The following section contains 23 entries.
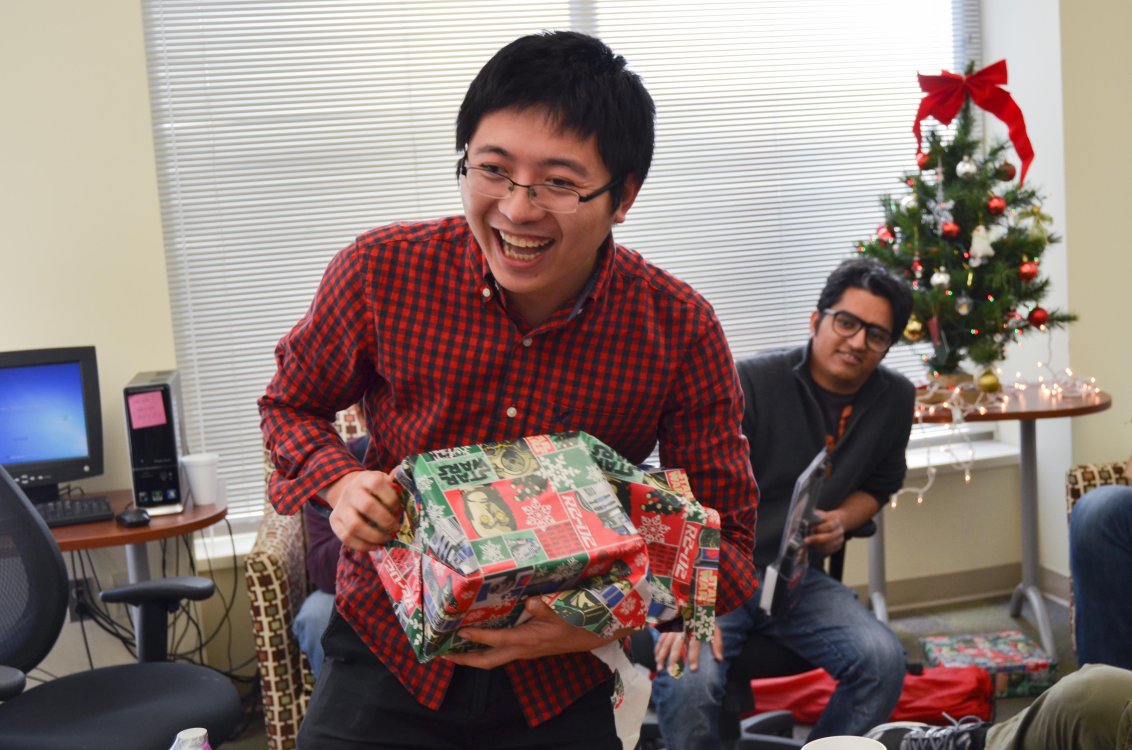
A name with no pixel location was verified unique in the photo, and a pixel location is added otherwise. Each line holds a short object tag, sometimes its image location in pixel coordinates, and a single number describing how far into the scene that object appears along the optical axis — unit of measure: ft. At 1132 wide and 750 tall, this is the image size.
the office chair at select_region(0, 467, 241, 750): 6.92
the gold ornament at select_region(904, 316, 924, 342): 11.59
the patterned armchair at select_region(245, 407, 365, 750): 8.77
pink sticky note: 9.84
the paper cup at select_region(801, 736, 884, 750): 3.66
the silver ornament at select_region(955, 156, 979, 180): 11.48
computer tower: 9.87
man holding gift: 4.34
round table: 11.12
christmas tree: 11.46
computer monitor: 10.18
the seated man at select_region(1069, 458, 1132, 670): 9.18
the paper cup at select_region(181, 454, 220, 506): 10.07
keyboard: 9.57
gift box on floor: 10.78
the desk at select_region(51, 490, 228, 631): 9.10
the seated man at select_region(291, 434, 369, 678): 8.69
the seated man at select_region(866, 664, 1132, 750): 6.59
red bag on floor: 10.23
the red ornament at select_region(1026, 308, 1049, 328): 11.56
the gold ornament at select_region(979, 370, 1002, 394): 11.55
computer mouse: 9.38
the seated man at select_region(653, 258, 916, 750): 8.29
